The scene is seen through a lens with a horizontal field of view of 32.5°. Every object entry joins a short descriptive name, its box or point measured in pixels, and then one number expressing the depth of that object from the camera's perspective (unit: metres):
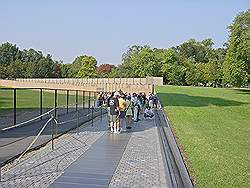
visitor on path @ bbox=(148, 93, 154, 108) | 32.03
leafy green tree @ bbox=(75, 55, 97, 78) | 128.50
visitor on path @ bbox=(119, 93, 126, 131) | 20.16
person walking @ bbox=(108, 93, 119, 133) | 19.78
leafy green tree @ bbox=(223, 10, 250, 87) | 79.56
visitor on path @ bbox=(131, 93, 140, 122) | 25.97
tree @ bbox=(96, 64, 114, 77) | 144.20
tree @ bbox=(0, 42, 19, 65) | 139.25
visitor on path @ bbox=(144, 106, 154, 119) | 28.50
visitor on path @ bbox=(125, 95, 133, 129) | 21.66
